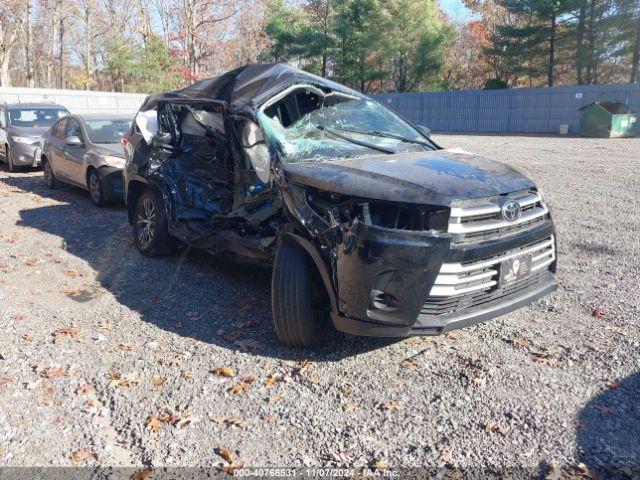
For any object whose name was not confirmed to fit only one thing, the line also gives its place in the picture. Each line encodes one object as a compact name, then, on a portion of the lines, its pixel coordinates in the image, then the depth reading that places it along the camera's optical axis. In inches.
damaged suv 137.8
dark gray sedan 372.2
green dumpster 959.0
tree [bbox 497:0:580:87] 1352.1
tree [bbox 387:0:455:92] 1573.6
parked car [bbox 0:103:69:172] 550.6
